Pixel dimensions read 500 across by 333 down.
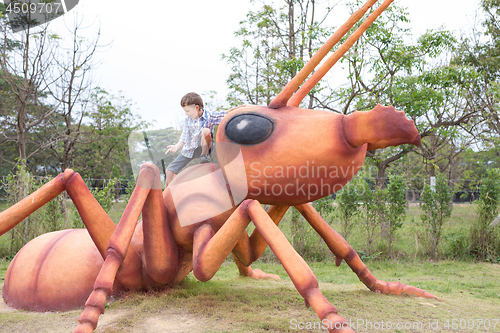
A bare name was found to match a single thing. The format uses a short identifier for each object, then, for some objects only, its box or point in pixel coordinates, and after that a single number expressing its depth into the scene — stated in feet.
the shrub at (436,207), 25.59
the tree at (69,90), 39.34
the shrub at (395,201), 25.38
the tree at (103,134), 60.23
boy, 9.61
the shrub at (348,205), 25.78
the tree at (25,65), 34.14
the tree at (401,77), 30.12
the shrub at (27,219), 23.35
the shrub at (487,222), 25.03
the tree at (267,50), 39.32
